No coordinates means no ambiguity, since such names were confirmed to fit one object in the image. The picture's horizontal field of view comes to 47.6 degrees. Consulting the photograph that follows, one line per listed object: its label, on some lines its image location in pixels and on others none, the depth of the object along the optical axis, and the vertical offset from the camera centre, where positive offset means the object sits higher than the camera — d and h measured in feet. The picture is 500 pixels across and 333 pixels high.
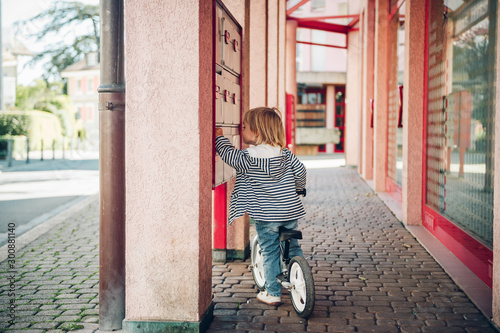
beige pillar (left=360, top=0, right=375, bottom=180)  47.06 +5.06
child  13.82 -0.88
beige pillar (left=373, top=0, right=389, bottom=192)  38.75 +3.36
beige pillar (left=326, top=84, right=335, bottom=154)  99.50 +6.47
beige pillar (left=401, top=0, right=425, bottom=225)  25.41 +1.63
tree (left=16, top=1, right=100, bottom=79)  148.56 +30.50
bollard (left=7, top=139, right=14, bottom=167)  69.21 -1.30
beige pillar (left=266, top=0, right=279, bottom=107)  28.17 +4.58
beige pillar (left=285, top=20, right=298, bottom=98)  60.64 +9.54
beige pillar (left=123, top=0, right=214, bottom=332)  12.17 -0.46
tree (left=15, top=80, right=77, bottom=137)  138.62 +10.40
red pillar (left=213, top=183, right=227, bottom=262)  19.39 -3.11
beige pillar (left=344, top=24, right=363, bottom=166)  63.39 +5.13
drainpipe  12.59 -0.59
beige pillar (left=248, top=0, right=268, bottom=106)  23.84 +3.68
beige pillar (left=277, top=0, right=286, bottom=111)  37.11 +5.99
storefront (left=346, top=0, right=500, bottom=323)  16.48 +0.43
